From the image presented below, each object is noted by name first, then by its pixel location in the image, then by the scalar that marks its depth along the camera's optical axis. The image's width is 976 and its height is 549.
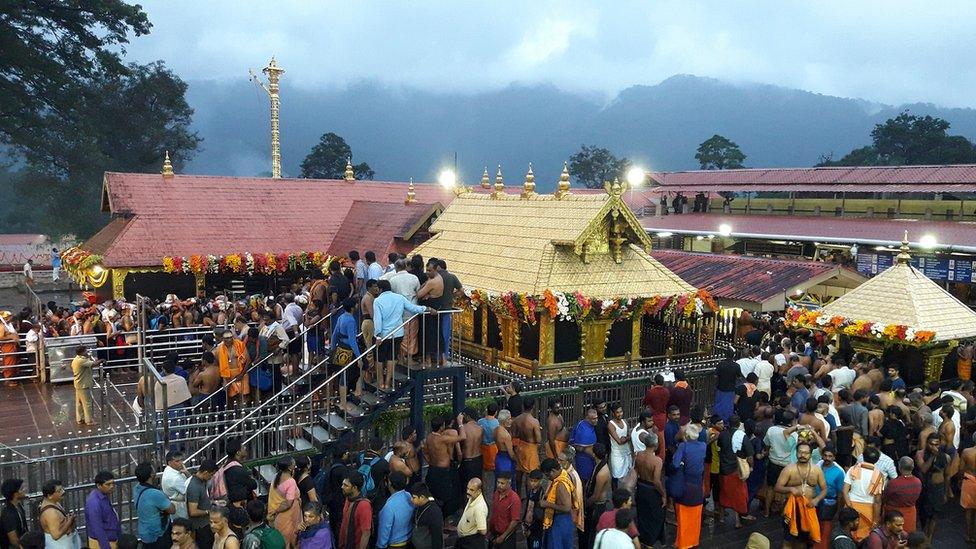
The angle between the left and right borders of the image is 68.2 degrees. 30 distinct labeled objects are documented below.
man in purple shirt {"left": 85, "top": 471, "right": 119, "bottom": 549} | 7.45
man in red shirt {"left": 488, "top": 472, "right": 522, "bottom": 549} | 7.87
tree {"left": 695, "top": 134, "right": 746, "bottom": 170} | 78.94
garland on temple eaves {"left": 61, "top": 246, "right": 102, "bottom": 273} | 20.69
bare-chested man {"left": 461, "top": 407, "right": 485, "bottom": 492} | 9.45
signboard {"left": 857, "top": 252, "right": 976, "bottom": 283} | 21.44
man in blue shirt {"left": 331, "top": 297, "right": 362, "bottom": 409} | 10.53
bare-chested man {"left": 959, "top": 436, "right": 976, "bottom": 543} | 9.49
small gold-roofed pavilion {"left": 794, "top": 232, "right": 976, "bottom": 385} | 13.68
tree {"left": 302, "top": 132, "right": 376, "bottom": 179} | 73.12
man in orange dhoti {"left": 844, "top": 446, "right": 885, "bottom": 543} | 8.41
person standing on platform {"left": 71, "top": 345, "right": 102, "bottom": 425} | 12.60
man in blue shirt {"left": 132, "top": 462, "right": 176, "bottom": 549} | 7.56
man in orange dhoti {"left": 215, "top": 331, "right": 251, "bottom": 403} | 11.53
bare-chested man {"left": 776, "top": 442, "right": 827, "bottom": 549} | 8.44
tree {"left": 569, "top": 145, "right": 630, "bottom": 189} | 87.88
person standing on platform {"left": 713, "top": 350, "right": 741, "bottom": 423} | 11.76
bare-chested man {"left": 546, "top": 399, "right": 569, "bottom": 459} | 9.84
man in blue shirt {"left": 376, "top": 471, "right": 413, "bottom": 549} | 7.36
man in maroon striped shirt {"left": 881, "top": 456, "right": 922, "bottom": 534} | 8.18
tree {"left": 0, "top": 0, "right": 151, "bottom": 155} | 36.94
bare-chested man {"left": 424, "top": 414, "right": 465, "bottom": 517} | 9.02
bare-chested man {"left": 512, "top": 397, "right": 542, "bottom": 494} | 9.80
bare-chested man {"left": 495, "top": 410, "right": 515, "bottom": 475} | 8.94
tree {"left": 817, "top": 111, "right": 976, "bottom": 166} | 59.41
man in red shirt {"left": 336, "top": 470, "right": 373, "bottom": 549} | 7.31
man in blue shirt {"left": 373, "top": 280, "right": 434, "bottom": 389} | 10.18
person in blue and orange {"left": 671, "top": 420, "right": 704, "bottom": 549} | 8.73
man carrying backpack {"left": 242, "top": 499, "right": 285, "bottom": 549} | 6.65
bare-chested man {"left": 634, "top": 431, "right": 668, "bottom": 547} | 8.55
